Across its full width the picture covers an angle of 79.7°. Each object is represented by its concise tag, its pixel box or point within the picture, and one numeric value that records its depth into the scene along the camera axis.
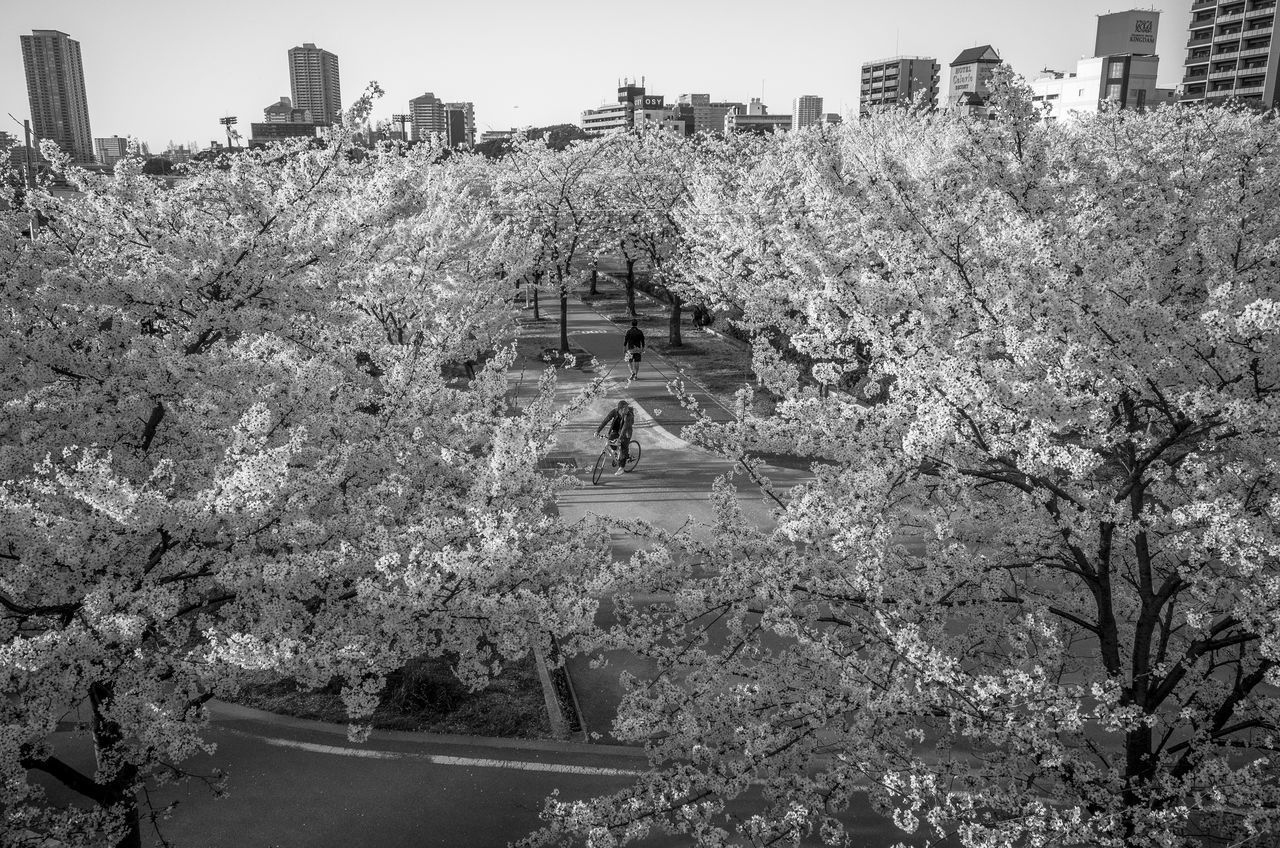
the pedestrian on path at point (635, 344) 24.14
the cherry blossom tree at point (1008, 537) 5.17
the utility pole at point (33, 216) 8.56
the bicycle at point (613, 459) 16.80
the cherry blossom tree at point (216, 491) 5.09
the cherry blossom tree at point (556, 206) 31.70
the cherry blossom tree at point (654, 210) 29.44
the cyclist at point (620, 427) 16.45
